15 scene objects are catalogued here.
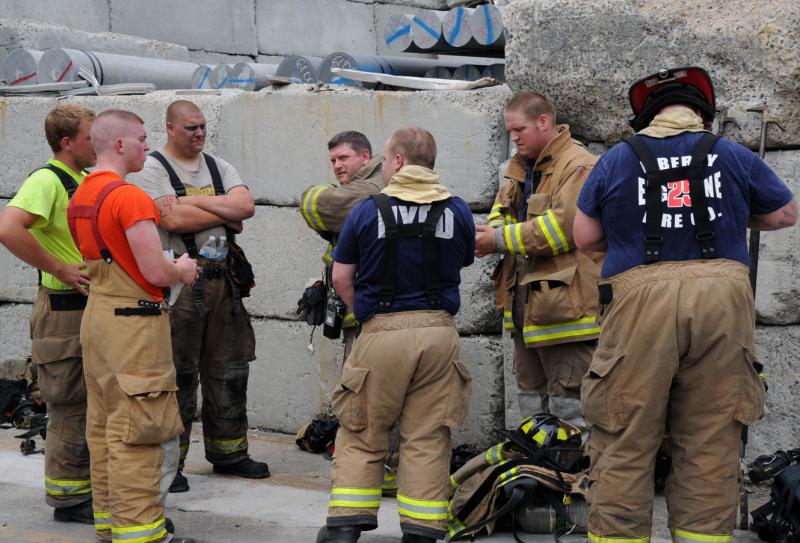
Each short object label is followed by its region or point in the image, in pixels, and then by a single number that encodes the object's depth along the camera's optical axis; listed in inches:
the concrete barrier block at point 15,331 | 623.5
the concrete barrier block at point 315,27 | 874.8
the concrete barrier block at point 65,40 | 708.7
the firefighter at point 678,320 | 301.6
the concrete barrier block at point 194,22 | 803.4
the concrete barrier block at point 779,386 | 413.4
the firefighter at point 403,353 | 348.2
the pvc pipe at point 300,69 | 581.6
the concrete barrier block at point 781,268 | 409.1
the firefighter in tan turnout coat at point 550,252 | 398.6
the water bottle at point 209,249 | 434.3
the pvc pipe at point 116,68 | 618.8
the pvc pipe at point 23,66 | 632.4
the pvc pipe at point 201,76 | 611.5
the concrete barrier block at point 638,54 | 402.6
